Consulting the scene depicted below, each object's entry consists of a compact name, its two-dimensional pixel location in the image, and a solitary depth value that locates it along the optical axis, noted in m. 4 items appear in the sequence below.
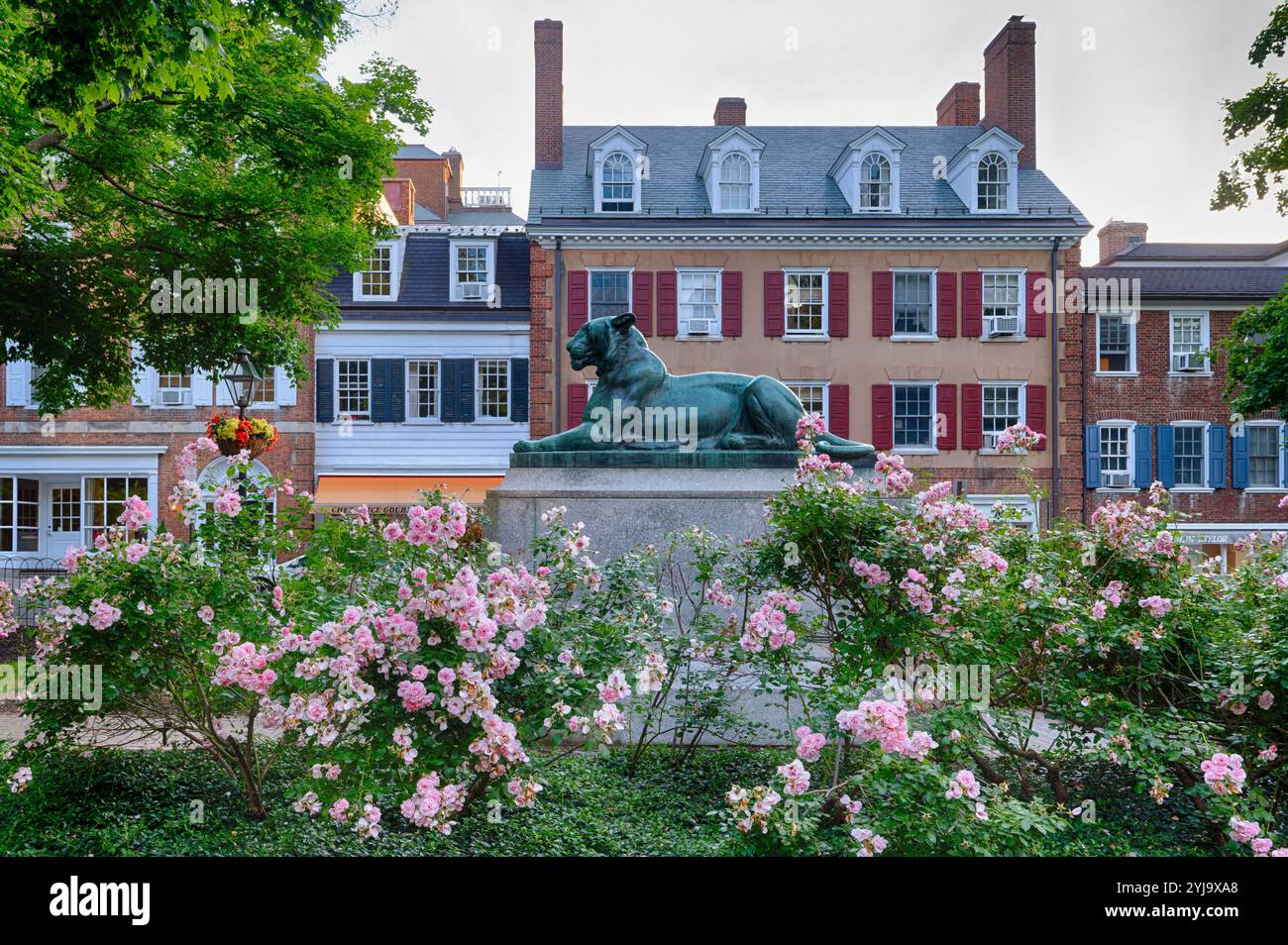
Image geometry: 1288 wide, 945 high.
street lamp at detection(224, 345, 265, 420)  12.71
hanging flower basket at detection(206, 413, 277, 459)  11.85
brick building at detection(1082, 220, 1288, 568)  25.98
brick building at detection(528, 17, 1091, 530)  25.72
